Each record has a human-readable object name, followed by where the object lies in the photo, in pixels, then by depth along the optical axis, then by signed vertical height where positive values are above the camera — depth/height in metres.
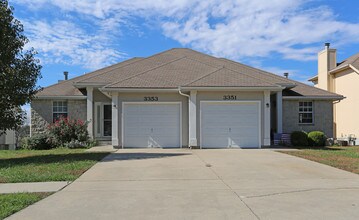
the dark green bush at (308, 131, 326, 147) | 21.48 -1.10
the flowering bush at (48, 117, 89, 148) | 21.69 -0.76
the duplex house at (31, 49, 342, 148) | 19.62 +0.70
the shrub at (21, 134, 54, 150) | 21.61 -1.28
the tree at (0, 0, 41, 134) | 14.18 +1.86
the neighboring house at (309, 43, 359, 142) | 27.64 +2.77
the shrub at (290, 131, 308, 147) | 21.14 -1.13
